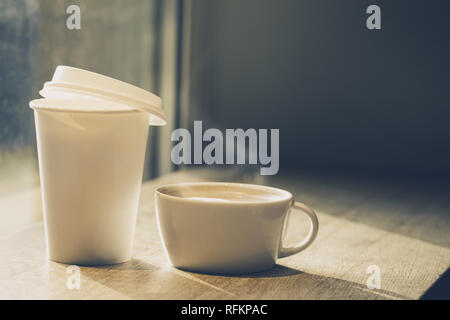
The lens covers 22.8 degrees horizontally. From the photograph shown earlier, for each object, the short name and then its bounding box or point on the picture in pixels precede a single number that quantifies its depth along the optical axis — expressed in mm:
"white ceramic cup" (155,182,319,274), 764
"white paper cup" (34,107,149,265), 768
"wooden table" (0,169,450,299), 747
